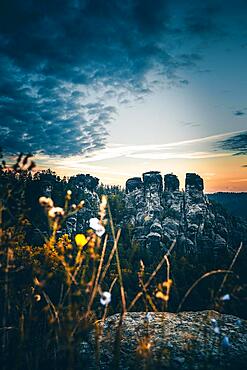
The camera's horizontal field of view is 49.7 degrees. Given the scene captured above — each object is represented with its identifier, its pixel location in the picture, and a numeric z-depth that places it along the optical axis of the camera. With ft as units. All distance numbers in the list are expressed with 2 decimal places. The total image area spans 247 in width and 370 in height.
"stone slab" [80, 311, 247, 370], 20.44
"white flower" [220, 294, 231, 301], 7.50
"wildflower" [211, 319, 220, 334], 7.70
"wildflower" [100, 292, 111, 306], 7.26
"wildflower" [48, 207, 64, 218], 6.98
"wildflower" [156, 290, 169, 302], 6.67
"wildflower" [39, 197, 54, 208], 7.02
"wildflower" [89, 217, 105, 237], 7.44
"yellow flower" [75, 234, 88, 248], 7.19
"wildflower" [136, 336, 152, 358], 6.69
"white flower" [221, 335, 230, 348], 8.39
